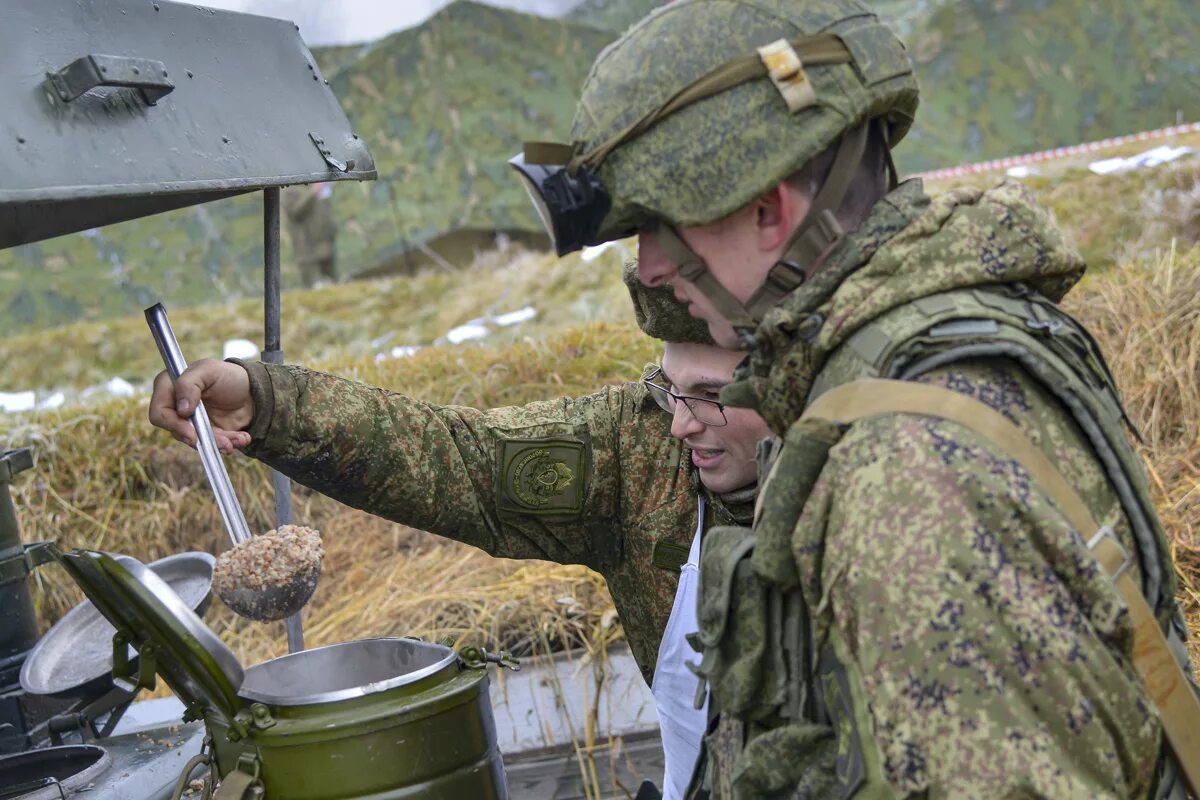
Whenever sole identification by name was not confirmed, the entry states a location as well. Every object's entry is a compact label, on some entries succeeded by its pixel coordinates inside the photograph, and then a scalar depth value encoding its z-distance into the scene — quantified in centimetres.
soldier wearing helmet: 141
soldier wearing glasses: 272
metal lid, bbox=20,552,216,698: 326
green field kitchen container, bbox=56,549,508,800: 211
